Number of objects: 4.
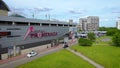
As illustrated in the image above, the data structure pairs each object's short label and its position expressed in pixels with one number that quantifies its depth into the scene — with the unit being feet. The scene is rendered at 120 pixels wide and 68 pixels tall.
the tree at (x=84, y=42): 105.80
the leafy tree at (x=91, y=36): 137.40
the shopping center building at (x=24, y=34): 66.39
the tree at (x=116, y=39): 110.25
